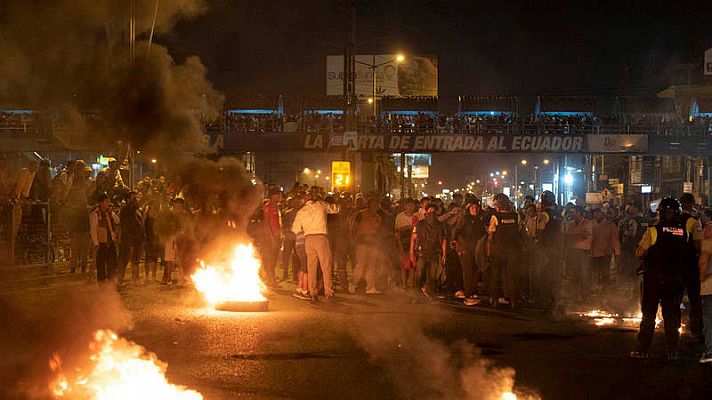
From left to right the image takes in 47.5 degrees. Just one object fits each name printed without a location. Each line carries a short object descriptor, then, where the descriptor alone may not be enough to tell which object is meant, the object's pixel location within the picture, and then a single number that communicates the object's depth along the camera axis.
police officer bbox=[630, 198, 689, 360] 9.41
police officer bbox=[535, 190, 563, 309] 14.90
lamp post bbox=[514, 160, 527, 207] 88.22
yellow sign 26.44
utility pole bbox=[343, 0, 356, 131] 26.88
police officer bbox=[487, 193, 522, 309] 13.84
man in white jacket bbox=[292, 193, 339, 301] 14.23
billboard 63.31
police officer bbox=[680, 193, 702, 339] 9.80
